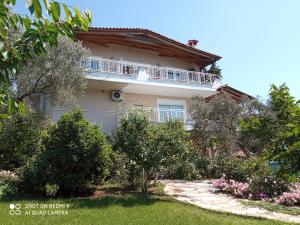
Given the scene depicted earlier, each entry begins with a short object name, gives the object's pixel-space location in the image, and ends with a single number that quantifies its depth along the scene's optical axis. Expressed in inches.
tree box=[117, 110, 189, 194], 272.8
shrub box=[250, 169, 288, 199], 303.8
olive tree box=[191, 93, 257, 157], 481.3
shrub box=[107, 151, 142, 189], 296.2
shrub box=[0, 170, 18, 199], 254.0
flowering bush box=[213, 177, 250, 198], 308.1
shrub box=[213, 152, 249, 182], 363.7
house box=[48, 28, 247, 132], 499.5
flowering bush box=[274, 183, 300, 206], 274.2
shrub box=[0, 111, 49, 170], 347.4
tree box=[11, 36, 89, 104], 363.9
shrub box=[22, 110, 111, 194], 259.7
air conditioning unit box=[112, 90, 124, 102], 542.7
